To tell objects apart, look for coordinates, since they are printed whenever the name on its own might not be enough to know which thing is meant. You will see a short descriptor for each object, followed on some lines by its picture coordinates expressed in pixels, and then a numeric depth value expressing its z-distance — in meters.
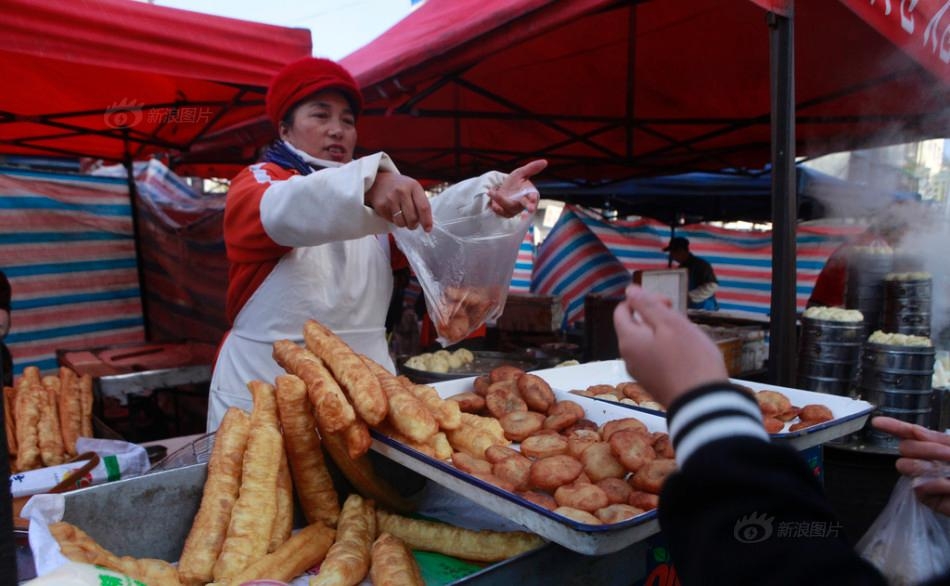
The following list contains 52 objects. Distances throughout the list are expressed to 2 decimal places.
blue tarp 7.81
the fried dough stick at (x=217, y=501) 1.38
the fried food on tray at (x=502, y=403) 1.96
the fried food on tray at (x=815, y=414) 1.83
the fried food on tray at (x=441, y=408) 1.67
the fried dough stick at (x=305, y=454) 1.64
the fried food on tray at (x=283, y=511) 1.50
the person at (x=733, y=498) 0.75
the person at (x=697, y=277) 8.84
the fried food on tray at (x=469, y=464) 1.41
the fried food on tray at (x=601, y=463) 1.53
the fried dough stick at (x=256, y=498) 1.36
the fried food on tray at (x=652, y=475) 1.38
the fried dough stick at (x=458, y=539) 1.43
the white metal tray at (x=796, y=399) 1.63
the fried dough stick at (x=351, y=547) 1.33
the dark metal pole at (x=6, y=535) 0.74
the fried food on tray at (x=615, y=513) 1.28
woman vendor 2.08
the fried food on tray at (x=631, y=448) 1.49
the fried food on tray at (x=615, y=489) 1.41
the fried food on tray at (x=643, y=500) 1.32
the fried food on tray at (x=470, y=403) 2.02
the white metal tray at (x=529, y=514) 1.09
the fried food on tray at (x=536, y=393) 2.01
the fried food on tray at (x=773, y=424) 1.77
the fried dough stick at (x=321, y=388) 1.46
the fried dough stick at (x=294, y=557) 1.33
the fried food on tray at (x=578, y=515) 1.23
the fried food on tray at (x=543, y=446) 1.66
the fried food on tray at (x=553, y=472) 1.46
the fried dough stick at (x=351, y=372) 1.50
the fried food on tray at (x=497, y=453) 1.56
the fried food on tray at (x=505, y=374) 2.21
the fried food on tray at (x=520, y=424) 1.80
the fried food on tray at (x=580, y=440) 1.65
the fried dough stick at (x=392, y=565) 1.31
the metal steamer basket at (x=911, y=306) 3.89
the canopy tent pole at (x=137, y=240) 6.90
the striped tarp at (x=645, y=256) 9.32
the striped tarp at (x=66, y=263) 6.08
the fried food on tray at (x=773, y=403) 1.96
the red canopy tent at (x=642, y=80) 3.66
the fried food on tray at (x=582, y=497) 1.36
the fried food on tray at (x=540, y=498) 1.37
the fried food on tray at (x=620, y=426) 1.69
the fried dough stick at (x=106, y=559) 1.27
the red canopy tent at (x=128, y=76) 3.00
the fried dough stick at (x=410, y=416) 1.50
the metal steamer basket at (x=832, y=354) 3.33
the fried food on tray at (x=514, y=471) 1.47
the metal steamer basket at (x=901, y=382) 3.14
